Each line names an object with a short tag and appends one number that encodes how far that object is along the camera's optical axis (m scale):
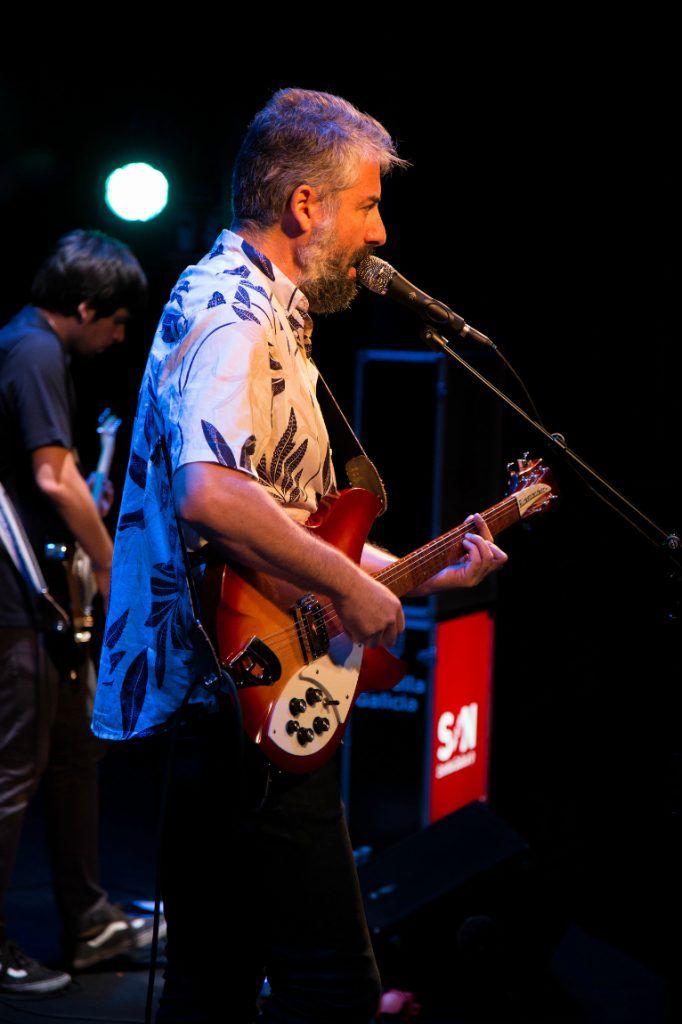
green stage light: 4.96
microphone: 2.22
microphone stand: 2.33
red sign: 4.33
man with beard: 1.72
